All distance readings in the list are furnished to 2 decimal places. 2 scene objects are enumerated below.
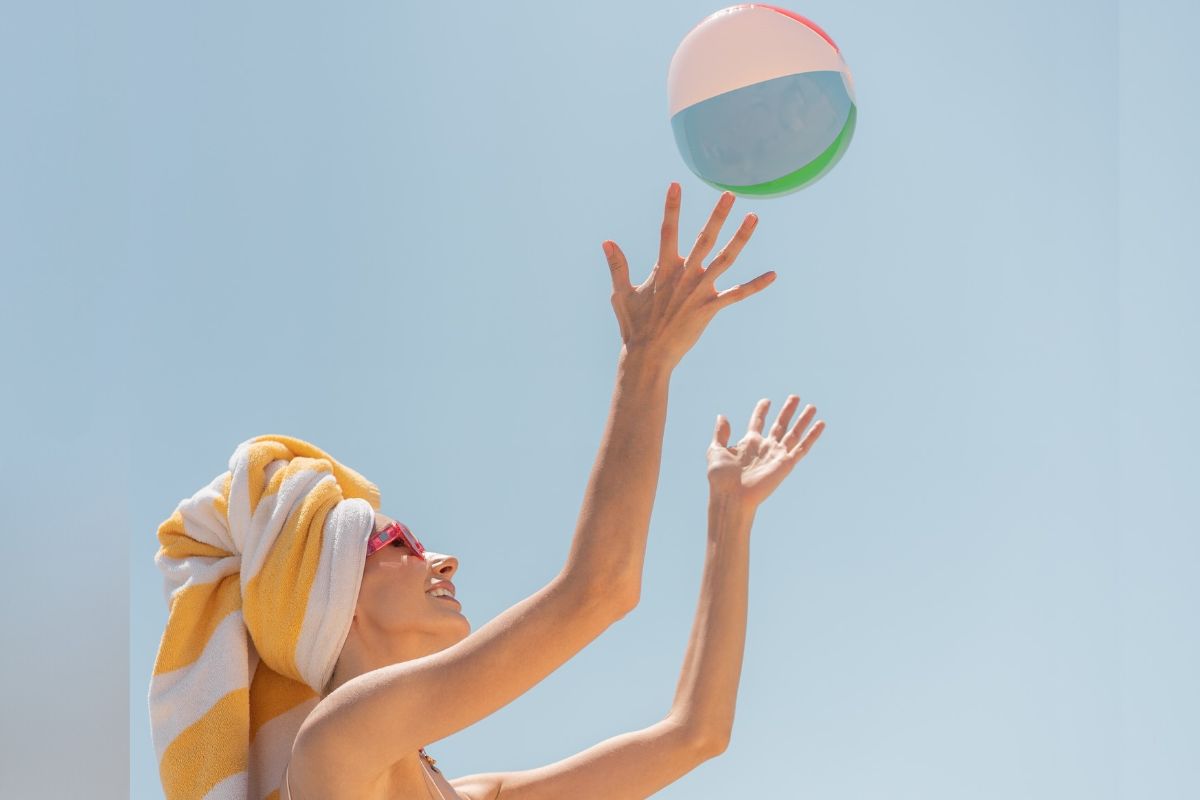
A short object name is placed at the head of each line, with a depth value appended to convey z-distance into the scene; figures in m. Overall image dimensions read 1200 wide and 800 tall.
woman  3.46
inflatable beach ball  4.03
